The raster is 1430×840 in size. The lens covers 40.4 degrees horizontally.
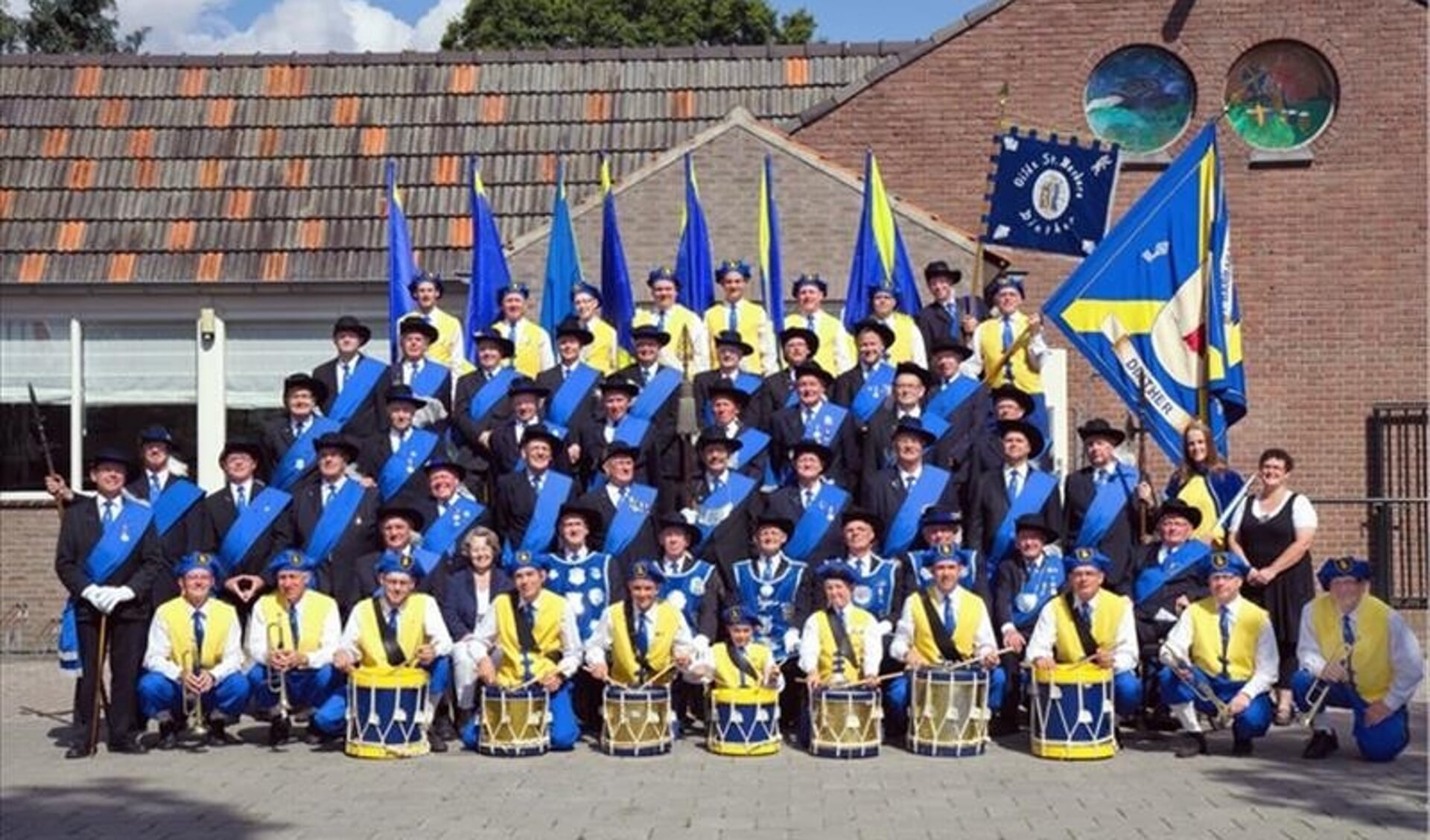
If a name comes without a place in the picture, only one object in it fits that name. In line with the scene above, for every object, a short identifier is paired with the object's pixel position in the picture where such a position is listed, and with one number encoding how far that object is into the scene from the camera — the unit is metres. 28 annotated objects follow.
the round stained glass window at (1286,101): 18.73
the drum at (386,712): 10.95
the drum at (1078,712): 10.64
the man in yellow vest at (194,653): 11.35
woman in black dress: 11.55
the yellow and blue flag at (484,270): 15.30
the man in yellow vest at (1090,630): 10.95
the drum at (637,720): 10.89
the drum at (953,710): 10.86
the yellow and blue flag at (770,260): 15.44
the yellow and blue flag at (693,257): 15.41
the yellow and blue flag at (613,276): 15.22
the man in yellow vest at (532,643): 11.22
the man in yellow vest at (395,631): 11.17
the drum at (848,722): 10.85
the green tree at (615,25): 41.91
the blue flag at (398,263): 15.36
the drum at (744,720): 10.92
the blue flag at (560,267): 15.55
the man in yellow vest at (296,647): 11.37
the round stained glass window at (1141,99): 18.81
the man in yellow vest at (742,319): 13.88
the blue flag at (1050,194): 14.54
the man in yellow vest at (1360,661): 10.61
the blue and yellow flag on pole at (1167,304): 12.42
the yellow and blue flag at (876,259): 15.25
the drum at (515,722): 11.01
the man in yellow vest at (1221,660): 10.84
